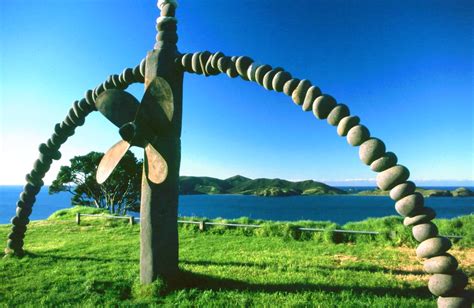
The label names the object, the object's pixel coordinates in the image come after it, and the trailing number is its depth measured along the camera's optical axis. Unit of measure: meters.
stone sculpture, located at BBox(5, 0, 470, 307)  3.35
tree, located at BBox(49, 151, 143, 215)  28.70
